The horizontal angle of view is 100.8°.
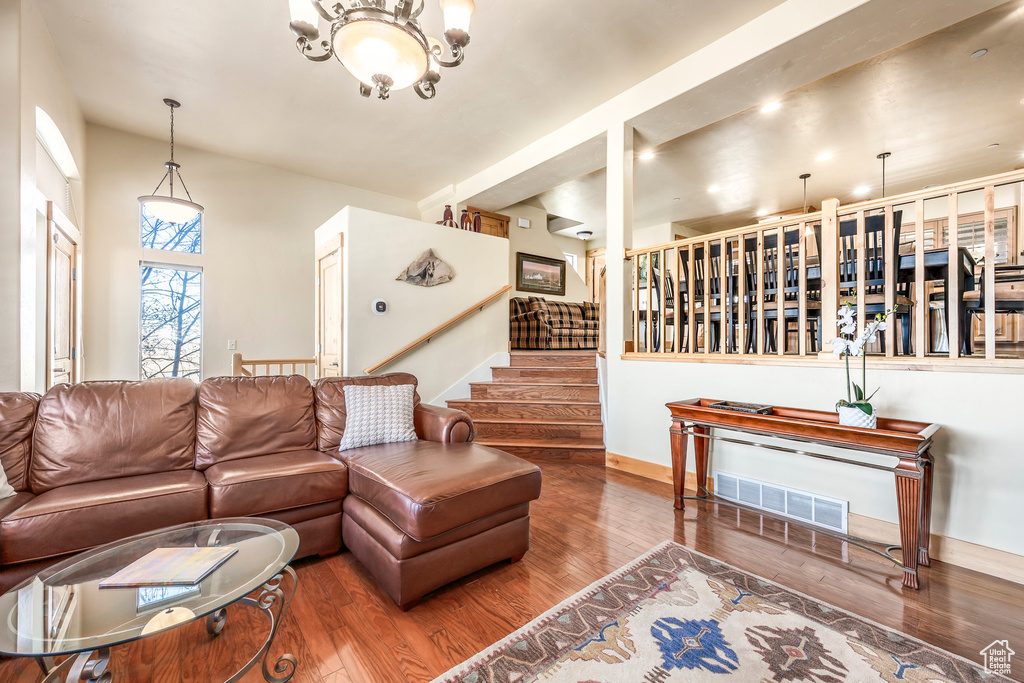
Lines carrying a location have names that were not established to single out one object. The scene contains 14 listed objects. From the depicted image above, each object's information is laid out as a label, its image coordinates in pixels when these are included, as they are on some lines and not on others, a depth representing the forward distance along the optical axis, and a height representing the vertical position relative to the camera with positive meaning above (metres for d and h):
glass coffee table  1.01 -0.68
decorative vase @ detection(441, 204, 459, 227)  5.19 +1.57
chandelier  1.68 +1.27
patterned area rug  1.38 -1.07
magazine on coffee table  1.21 -0.66
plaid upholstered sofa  5.48 +0.26
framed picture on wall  6.30 +1.12
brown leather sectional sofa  1.70 -0.61
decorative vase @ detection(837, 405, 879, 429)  2.07 -0.37
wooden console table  1.87 -0.47
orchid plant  2.11 +0.02
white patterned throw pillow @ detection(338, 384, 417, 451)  2.56 -0.43
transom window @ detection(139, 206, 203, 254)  4.52 +1.25
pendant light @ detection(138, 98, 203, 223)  3.68 +1.27
